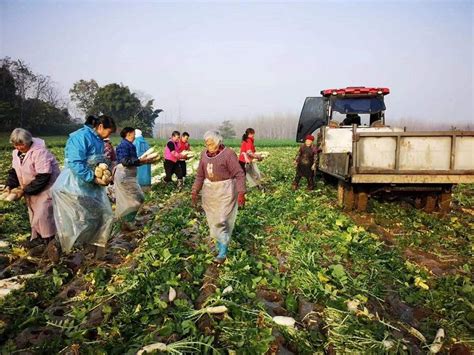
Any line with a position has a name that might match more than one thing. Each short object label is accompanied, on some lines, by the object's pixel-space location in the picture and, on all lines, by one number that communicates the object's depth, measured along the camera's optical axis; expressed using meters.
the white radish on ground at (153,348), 2.51
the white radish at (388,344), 2.66
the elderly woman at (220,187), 4.62
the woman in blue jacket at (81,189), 4.40
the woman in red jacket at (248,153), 9.07
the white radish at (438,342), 2.75
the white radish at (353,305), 3.27
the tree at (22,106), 41.06
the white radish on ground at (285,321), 3.01
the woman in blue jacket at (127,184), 6.04
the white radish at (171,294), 3.52
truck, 6.18
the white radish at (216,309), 3.16
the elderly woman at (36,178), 4.79
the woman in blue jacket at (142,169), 8.73
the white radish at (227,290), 3.58
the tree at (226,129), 74.44
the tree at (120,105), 52.78
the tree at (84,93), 57.97
